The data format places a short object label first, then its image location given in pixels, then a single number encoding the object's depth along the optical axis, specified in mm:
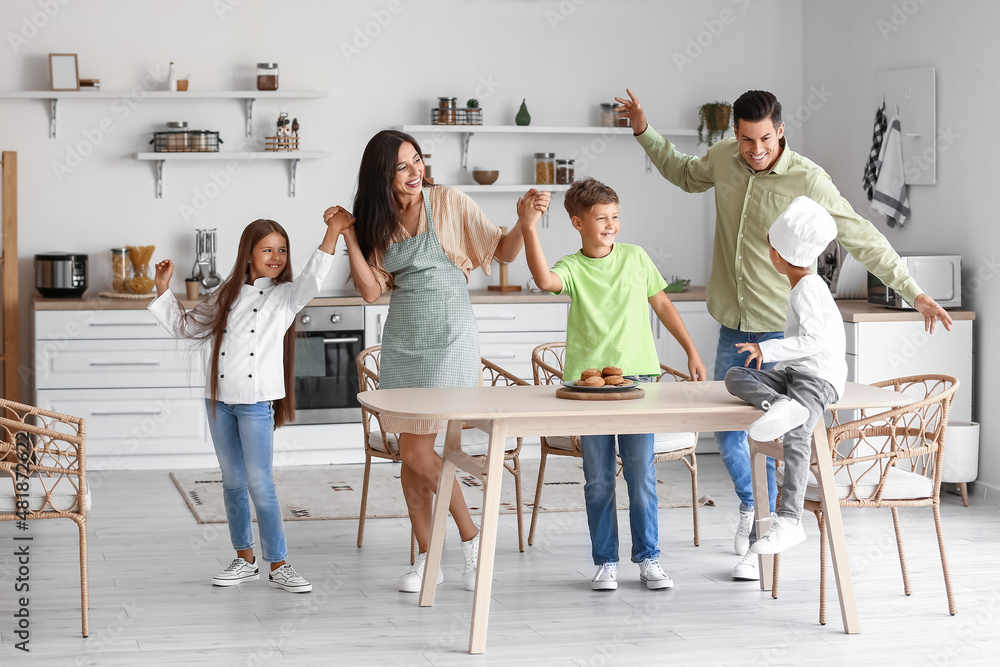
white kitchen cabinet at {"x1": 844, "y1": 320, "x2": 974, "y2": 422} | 4609
